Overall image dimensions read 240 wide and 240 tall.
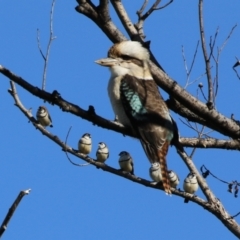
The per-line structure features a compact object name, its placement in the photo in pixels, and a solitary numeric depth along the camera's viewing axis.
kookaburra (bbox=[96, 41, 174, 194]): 11.09
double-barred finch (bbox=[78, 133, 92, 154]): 9.13
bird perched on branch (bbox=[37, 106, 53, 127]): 9.12
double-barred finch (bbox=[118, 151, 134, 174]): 8.85
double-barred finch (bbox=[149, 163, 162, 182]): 8.89
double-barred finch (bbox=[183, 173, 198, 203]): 8.70
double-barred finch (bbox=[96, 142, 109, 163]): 9.00
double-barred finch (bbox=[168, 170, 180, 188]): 9.16
